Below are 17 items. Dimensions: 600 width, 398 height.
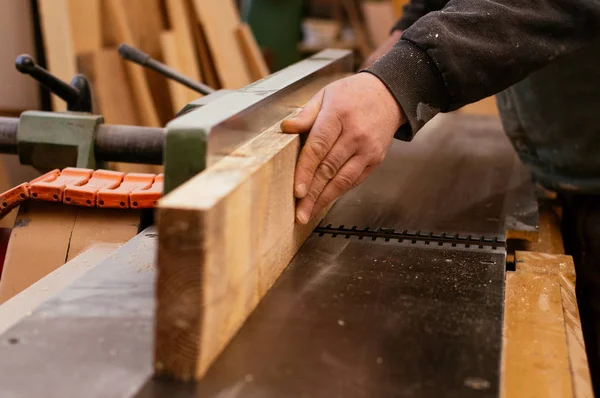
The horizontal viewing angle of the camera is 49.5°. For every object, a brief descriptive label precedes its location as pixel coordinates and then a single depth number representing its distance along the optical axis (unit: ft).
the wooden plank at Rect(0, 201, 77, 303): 4.06
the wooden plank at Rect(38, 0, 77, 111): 7.73
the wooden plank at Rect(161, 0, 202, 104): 9.89
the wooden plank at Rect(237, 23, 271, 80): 10.67
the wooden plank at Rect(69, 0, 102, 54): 8.64
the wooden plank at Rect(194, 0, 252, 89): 10.27
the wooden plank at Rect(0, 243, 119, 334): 3.25
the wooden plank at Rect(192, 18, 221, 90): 10.52
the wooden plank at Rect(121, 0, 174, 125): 10.00
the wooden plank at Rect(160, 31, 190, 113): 9.59
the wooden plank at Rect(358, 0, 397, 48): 16.71
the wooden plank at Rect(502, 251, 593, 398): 2.91
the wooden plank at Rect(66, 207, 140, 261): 4.23
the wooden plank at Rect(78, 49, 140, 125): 8.66
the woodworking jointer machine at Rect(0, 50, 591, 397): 2.54
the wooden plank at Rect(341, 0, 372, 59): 17.35
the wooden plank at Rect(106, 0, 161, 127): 9.14
